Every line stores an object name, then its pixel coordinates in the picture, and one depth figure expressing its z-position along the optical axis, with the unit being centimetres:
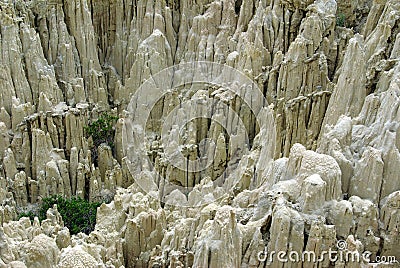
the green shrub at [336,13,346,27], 2458
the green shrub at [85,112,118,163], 2739
